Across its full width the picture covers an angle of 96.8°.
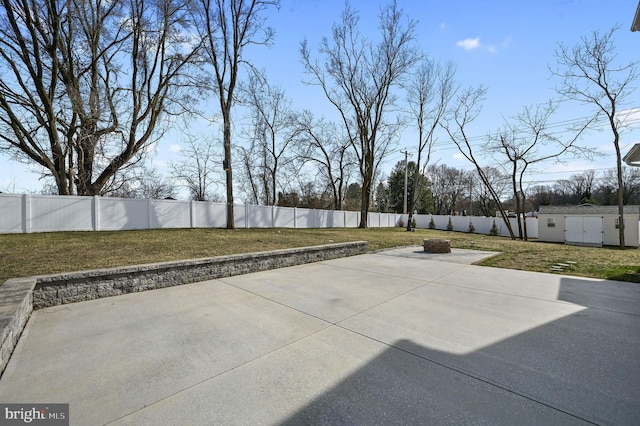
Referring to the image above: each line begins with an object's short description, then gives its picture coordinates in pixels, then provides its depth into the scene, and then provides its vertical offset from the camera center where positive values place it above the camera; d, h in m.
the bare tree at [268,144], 25.30 +6.59
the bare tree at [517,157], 20.72 +4.30
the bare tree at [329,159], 24.77 +5.20
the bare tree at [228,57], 13.26 +7.53
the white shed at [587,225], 19.25 -0.86
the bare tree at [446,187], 46.50 +4.46
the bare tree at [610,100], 16.44 +6.85
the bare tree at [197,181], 26.92 +3.37
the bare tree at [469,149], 23.12 +5.37
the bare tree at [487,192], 34.67 +3.25
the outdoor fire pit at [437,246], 9.66 -1.10
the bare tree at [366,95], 21.41 +9.43
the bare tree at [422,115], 23.23 +8.30
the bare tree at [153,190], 24.30 +2.42
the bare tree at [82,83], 10.68 +5.91
